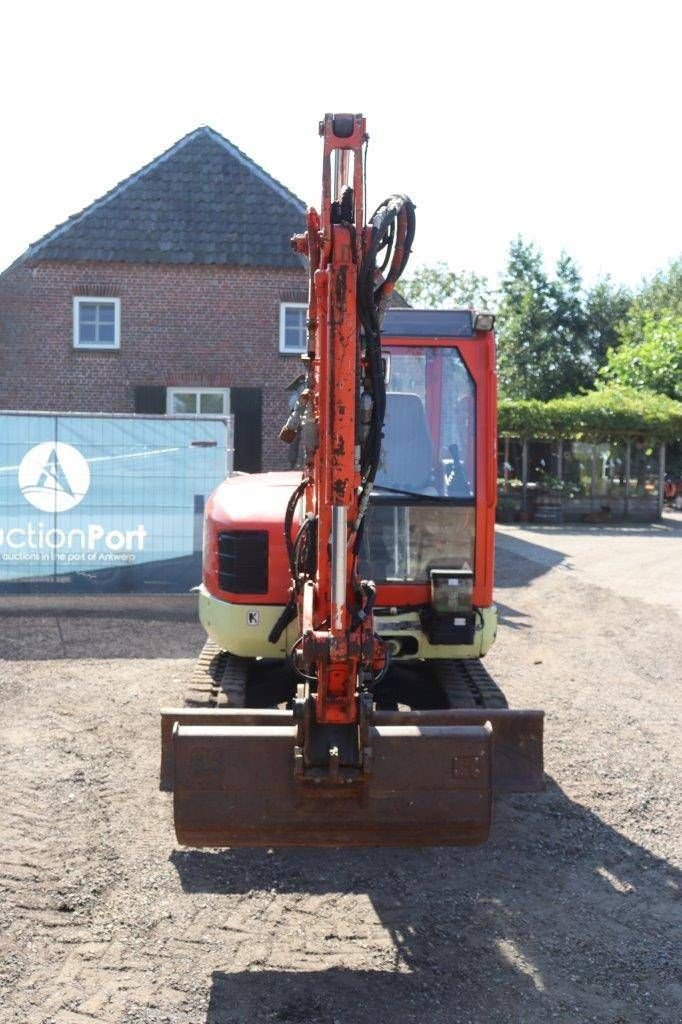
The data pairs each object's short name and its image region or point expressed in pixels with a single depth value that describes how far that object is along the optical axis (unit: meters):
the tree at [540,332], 51.38
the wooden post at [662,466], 31.17
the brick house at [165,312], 22.72
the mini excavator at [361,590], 4.80
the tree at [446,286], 61.44
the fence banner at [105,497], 12.86
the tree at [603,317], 52.53
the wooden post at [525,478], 30.03
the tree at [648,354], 41.06
